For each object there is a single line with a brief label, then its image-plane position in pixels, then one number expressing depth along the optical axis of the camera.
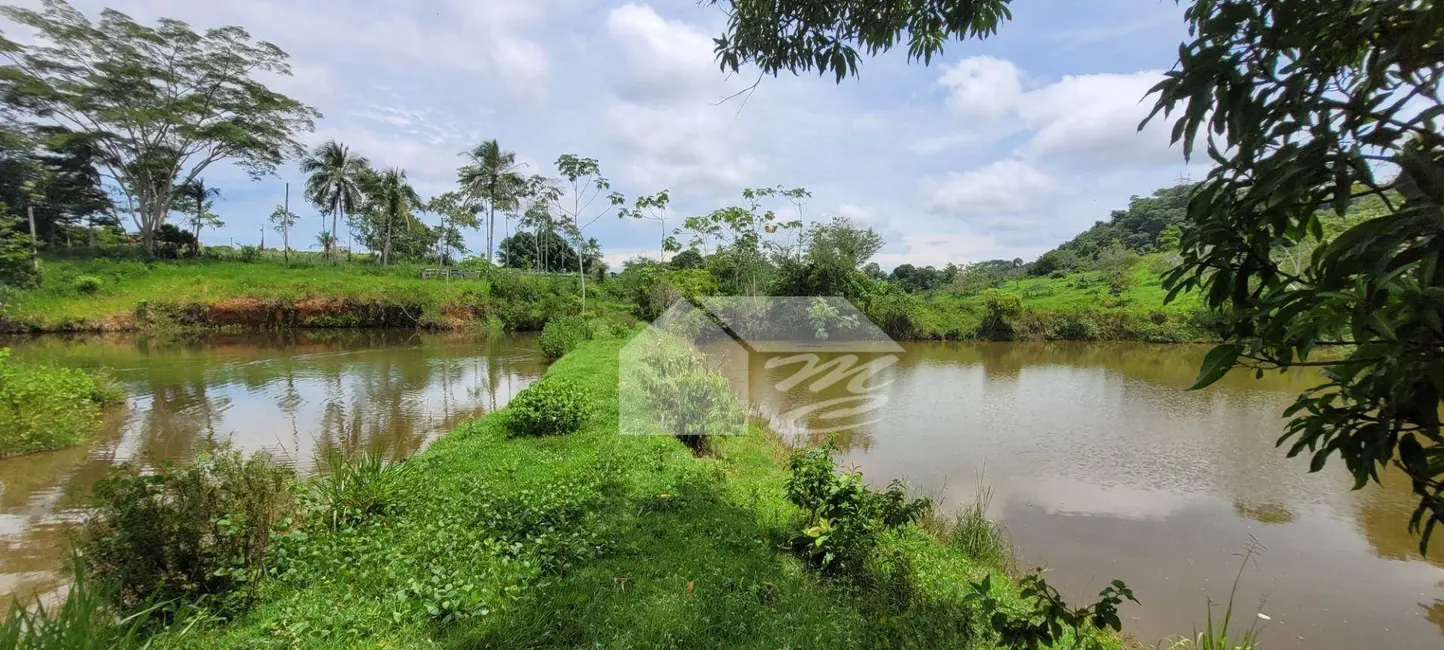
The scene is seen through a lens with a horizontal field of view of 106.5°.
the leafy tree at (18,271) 13.72
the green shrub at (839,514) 3.84
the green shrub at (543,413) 7.10
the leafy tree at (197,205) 30.61
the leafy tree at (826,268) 23.08
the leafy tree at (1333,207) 0.92
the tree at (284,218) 35.40
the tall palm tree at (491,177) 29.52
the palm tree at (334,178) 32.28
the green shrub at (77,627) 2.07
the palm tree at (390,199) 33.97
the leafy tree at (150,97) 20.94
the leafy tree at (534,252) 45.69
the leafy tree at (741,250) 22.78
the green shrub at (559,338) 15.66
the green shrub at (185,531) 2.82
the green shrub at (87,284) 20.14
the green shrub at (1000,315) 25.50
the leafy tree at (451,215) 32.06
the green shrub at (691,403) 7.16
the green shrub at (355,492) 4.14
